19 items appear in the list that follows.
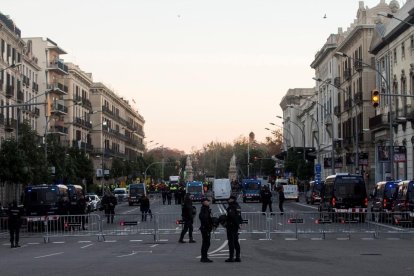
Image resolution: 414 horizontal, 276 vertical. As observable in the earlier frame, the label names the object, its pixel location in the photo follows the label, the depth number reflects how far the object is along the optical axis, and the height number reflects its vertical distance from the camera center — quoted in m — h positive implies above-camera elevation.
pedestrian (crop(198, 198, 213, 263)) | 20.08 -0.69
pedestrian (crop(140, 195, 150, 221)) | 40.69 -0.32
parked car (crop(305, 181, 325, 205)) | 69.79 +0.49
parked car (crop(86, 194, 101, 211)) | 60.86 -0.08
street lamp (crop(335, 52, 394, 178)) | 50.28 +3.05
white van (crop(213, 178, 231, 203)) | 78.56 +0.92
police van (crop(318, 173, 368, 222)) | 40.66 +0.21
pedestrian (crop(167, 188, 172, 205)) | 77.78 +0.21
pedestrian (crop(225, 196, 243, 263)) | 19.97 -0.78
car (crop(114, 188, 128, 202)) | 87.88 +0.61
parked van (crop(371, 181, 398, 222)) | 39.69 +0.06
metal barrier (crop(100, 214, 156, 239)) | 32.47 -1.11
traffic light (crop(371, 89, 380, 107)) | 35.75 +4.31
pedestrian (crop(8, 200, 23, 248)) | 28.09 -0.69
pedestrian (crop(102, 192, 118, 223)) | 42.13 -0.12
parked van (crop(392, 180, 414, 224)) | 33.84 -0.30
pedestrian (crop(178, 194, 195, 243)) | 27.89 -0.67
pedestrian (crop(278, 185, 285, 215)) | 45.66 -0.05
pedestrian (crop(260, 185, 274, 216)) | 45.84 +0.02
